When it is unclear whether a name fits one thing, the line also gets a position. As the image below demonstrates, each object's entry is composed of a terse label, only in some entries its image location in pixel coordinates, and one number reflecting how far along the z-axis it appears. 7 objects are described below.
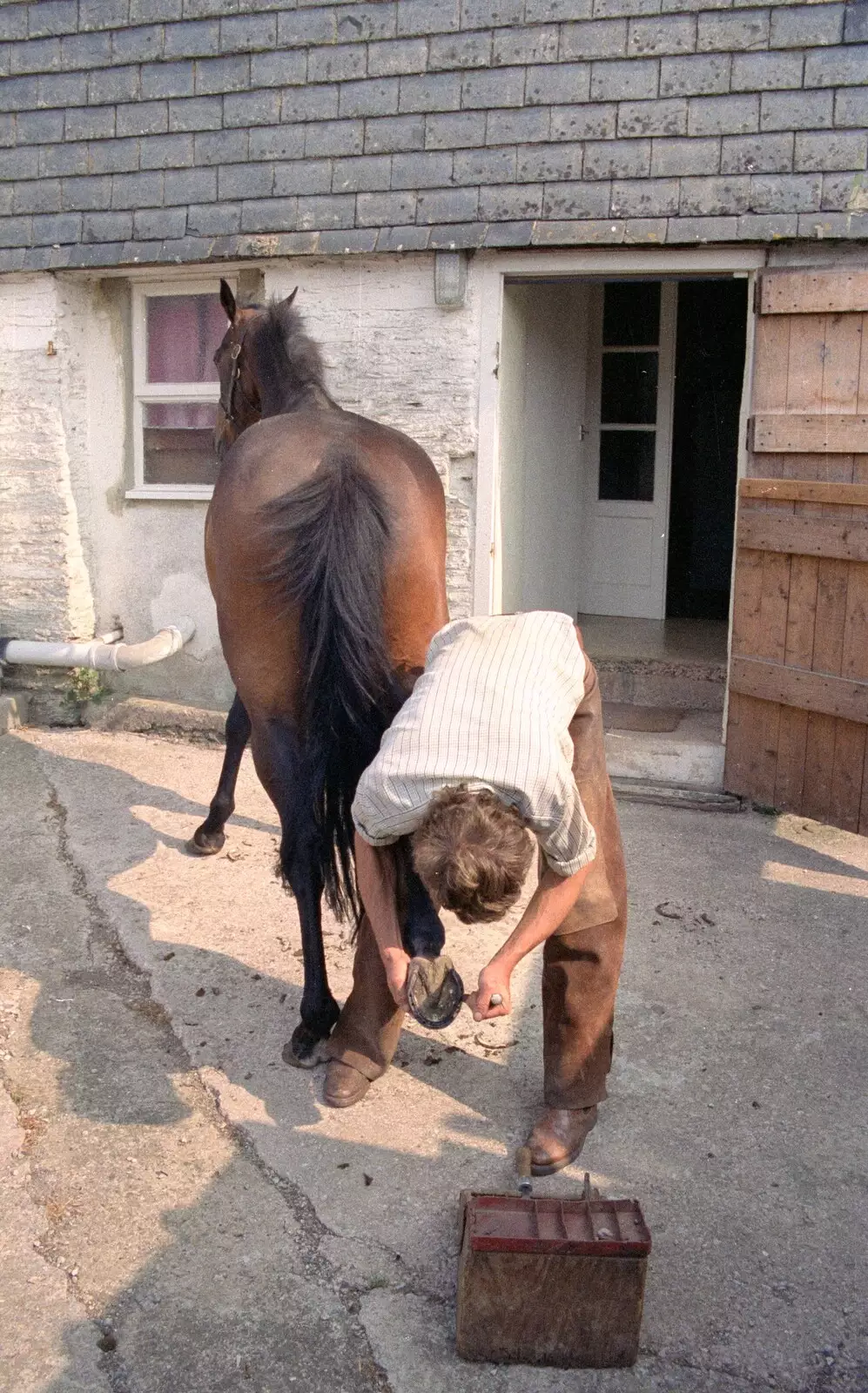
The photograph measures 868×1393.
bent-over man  2.17
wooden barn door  4.89
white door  7.66
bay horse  3.00
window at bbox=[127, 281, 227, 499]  6.46
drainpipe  6.20
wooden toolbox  2.16
